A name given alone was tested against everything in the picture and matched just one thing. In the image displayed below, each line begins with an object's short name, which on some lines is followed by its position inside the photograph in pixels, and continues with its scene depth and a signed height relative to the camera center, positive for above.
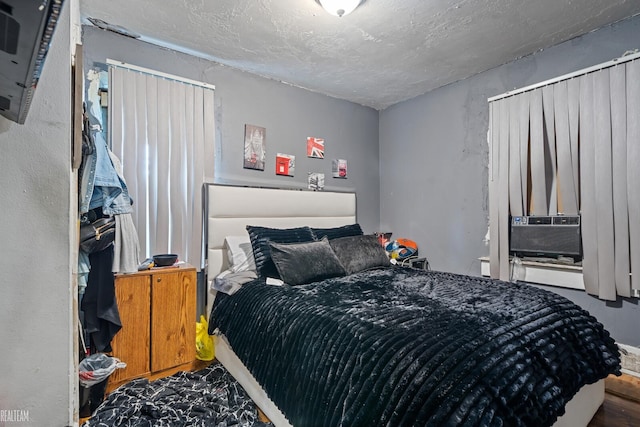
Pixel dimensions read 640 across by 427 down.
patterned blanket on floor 1.60 -1.07
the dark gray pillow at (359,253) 2.48 -0.29
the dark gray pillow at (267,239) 2.25 -0.17
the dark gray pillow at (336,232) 2.76 -0.13
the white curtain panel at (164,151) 2.30 +0.54
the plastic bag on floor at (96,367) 1.61 -0.83
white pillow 2.46 -0.29
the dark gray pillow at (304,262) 2.08 -0.32
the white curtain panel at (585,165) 2.12 +0.42
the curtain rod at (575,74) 2.14 +1.12
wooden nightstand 1.94 -0.71
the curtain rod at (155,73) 2.29 +1.17
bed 0.95 -0.52
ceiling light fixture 1.84 +1.31
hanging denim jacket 1.69 +0.20
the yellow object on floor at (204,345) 2.31 -0.98
